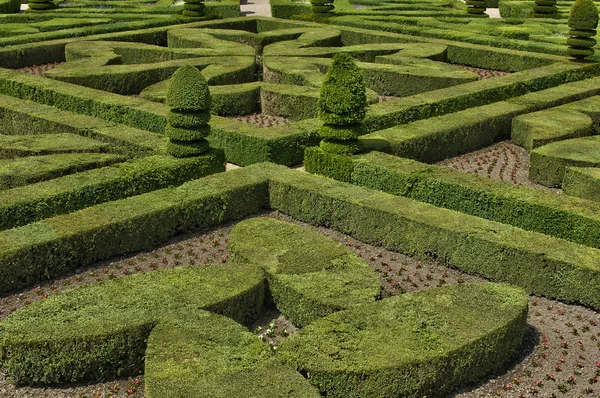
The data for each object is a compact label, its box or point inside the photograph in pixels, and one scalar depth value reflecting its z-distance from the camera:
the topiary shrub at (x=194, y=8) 36.62
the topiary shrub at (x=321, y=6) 36.69
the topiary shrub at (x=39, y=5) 38.91
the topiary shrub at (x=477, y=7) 39.12
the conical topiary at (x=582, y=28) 26.62
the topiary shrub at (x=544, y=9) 39.12
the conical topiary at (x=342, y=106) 16.72
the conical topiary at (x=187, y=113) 16.30
